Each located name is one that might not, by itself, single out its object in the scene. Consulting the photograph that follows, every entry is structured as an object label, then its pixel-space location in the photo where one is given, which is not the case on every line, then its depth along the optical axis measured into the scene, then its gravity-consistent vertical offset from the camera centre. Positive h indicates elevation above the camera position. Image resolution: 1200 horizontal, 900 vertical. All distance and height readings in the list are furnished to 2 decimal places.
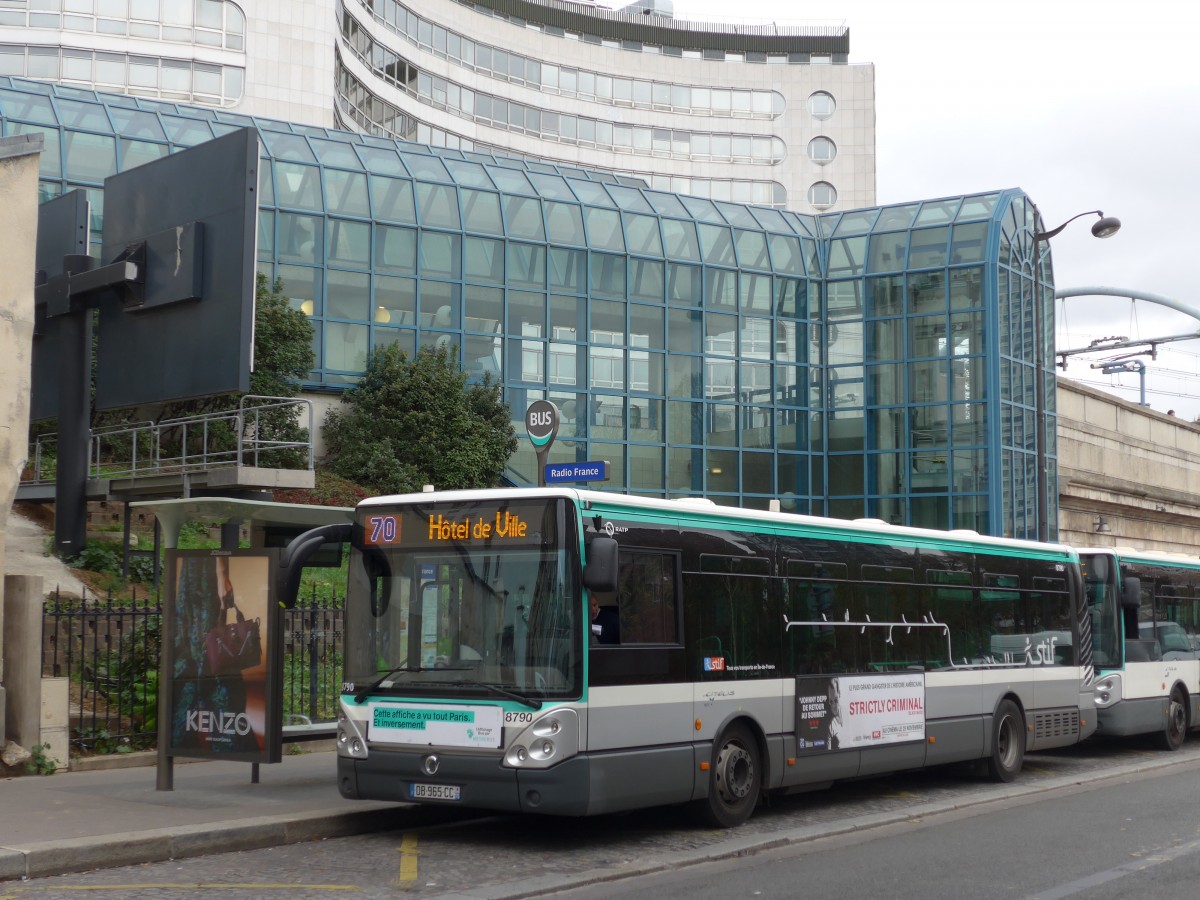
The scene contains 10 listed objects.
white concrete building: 52.00 +24.67
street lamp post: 26.27 +5.24
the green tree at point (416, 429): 34.06 +3.77
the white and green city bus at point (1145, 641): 19.08 -0.81
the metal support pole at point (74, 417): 19.03 +2.22
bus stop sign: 14.68 +1.67
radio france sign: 13.74 +1.08
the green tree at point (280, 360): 30.78 +4.96
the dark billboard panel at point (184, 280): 16.98 +3.77
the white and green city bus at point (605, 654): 10.42 -0.60
